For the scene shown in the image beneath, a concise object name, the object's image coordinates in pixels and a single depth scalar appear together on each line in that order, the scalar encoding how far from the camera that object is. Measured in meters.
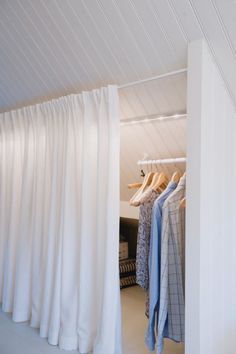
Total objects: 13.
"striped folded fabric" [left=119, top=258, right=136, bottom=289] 3.63
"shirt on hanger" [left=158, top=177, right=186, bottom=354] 1.77
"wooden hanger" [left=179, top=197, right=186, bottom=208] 1.84
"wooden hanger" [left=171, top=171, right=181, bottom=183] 2.10
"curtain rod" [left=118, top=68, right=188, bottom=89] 1.75
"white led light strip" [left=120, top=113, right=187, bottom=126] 2.17
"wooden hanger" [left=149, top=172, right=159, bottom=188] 2.29
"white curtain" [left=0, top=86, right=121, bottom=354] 2.01
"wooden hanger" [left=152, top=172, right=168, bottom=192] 2.24
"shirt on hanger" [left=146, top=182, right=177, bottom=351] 1.81
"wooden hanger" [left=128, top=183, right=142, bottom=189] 2.58
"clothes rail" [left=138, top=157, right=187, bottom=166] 2.04
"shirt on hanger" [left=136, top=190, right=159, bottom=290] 2.01
